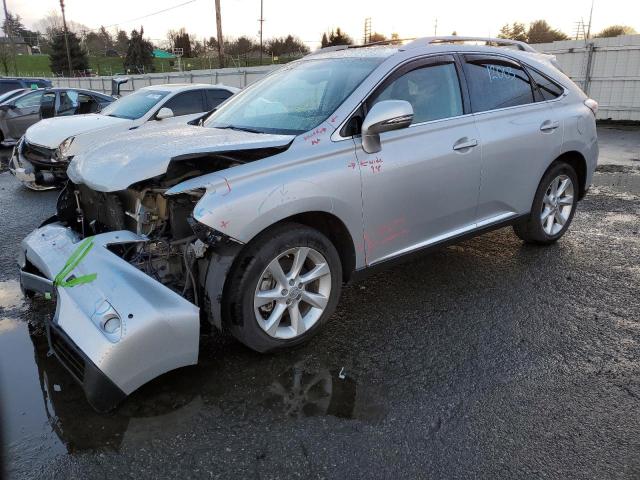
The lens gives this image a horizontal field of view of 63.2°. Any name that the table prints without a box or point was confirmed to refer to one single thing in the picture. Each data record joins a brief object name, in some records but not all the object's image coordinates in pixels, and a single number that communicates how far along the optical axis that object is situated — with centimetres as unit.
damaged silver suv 270
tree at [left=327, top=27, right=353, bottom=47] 5929
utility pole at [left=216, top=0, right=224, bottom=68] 2503
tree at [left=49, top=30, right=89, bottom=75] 6431
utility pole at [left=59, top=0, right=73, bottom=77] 5059
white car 718
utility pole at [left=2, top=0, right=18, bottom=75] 4358
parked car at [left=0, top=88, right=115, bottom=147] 1146
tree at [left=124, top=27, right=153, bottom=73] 6675
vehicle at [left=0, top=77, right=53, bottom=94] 1697
